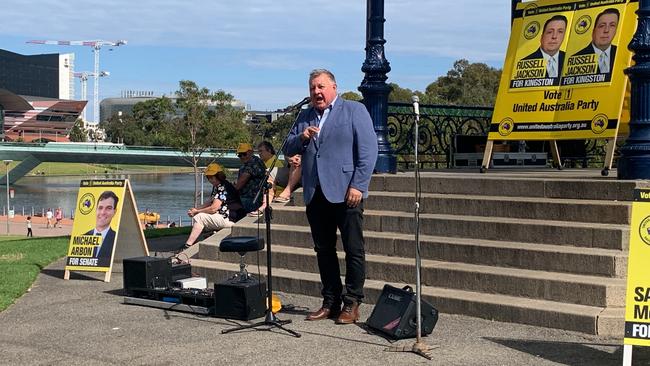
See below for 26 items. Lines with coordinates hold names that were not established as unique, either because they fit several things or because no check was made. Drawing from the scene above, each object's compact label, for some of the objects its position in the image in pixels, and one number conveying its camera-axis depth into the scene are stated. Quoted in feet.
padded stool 22.57
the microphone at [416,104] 16.99
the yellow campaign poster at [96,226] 30.40
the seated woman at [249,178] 35.29
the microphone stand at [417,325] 17.49
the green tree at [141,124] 203.62
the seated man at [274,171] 36.01
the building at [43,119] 531.09
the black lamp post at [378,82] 32.71
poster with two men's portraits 27.40
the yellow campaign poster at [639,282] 15.72
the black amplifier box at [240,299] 21.95
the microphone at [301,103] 20.95
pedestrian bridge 248.11
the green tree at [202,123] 177.47
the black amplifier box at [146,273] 25.40
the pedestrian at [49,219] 182.27
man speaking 20.80
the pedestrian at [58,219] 178.98
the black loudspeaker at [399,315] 19.19
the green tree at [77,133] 559.55
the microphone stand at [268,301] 20.62
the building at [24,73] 605.73
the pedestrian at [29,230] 148.61
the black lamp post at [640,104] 23.66
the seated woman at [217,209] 33.55
